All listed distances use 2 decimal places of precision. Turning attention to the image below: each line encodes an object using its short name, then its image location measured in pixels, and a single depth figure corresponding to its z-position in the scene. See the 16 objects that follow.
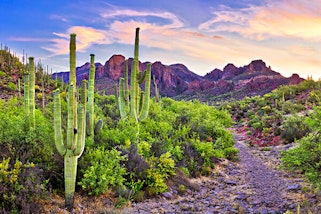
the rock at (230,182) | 11.92
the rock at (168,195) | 9.58
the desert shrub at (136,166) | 9.77
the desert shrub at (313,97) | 29.74
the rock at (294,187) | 10.50
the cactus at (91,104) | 10.45
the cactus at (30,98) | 9.17
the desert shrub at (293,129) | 19.08
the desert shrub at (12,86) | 27.89
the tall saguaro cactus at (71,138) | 7.34
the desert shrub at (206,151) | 13.41
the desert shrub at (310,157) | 8.53
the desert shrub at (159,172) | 9.54
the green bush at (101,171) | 8.20
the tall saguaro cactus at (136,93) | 12.48
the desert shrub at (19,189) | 6.37
